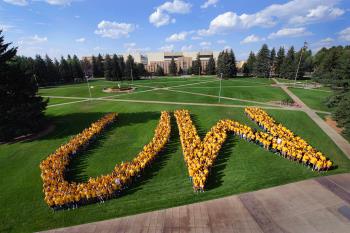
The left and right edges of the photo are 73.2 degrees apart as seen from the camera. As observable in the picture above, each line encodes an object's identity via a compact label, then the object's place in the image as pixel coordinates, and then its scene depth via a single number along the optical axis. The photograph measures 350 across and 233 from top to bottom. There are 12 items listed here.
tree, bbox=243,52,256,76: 87.31
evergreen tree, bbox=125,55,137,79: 82.56
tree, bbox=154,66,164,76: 102.99
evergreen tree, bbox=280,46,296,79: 74.38
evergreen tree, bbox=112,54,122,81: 79.56
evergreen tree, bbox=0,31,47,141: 23.80
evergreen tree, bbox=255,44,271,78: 79.00
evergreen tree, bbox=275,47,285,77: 84.56
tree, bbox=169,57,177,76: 102.94
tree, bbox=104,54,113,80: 79.50
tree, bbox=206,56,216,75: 92.93
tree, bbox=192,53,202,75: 95.41
